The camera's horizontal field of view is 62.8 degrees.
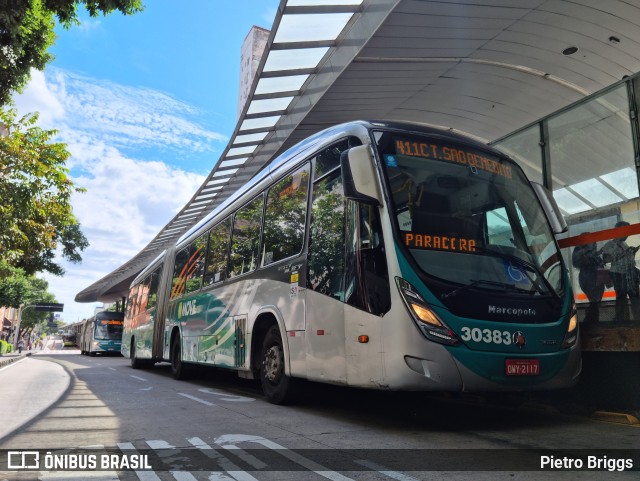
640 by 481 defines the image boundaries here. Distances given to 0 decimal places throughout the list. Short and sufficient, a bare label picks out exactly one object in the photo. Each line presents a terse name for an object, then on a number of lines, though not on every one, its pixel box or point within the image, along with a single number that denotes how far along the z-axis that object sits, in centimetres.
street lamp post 5871
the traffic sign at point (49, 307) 7664
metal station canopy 864
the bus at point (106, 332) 3591
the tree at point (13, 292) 3916
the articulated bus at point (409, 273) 485
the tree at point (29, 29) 648
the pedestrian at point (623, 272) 614
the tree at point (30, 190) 1214
